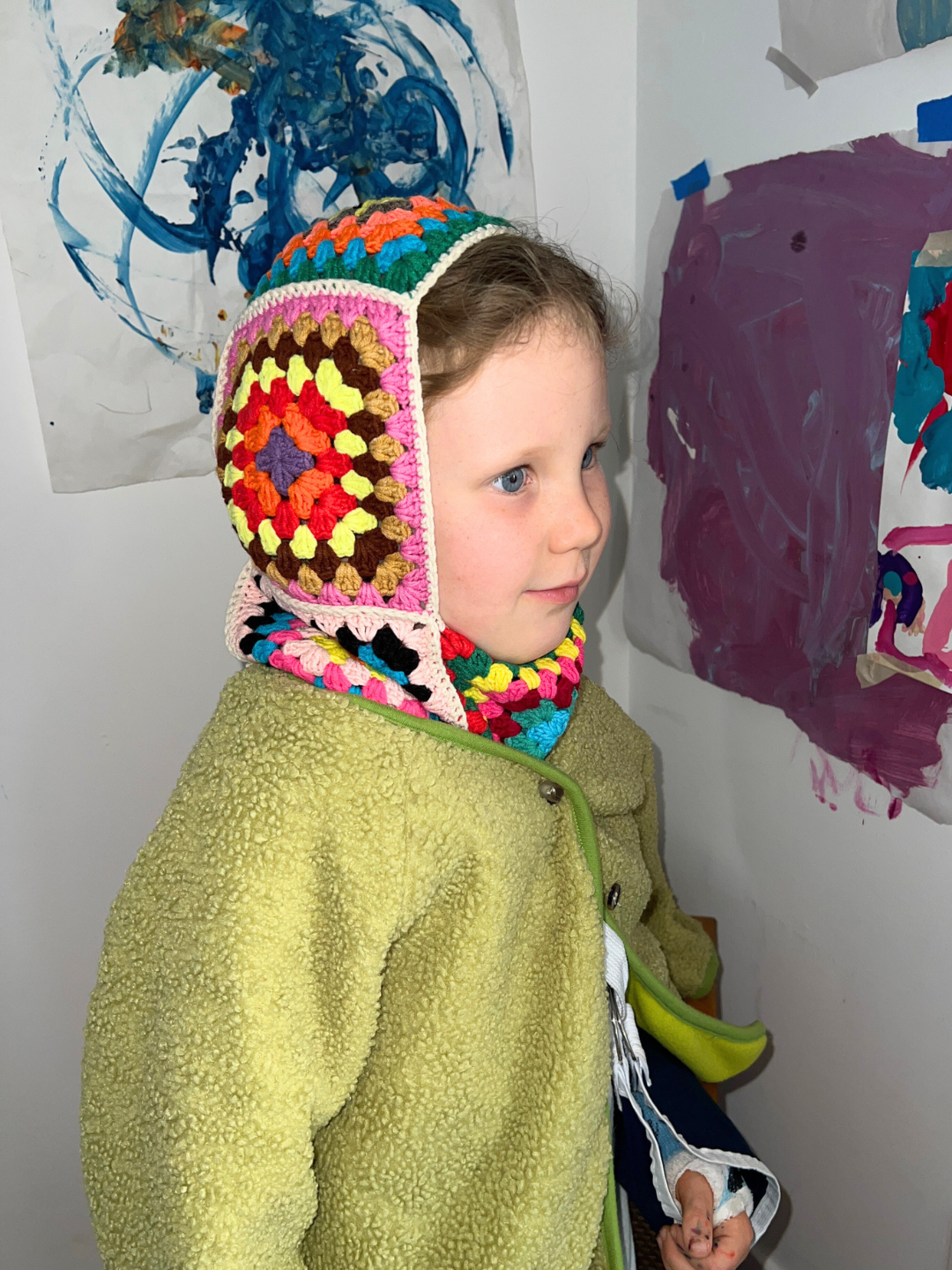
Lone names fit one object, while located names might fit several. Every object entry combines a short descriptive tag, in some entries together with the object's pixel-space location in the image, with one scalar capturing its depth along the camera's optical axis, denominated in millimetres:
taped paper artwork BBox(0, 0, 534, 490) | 934
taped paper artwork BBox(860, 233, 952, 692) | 815
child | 670
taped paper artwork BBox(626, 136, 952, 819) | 846
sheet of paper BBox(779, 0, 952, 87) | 788
